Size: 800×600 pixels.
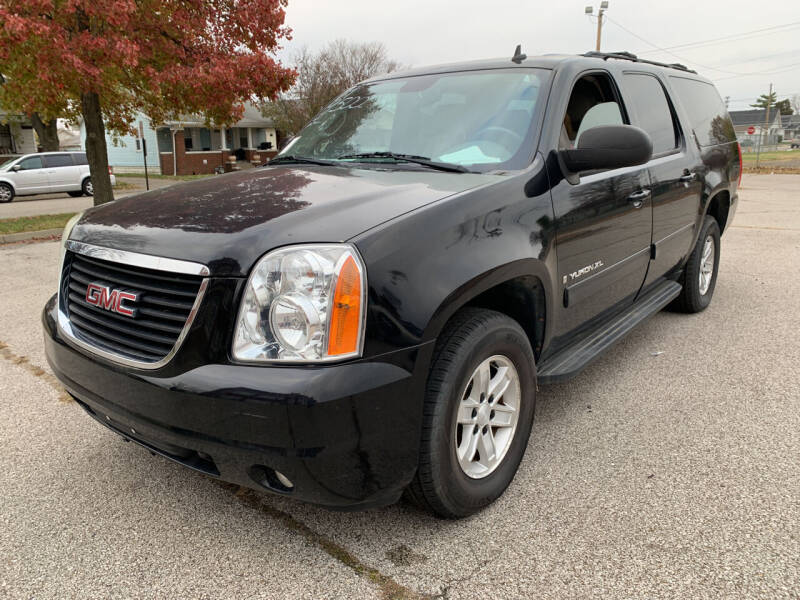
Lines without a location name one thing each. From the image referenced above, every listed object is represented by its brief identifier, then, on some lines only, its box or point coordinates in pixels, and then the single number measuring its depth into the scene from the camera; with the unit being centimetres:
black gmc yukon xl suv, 188
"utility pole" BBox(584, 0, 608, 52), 3425
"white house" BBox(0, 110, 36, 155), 3061
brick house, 3178
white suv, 1994
